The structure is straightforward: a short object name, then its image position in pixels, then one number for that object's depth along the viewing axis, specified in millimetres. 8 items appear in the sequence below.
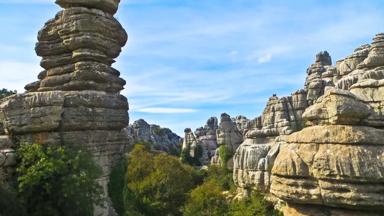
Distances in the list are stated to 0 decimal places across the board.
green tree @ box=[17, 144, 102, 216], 16594
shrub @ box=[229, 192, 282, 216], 30734
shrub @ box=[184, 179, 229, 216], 35500
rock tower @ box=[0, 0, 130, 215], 17844
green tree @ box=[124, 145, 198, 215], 38531
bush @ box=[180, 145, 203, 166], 77244
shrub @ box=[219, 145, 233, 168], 59600
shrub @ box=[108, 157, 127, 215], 19484
